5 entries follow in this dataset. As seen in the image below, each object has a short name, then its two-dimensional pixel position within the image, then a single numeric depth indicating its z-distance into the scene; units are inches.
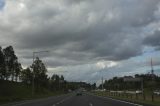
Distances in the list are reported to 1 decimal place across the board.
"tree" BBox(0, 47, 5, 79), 2285.9
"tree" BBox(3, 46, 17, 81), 2500.6
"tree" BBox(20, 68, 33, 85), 2801.8
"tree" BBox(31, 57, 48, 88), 2520.0
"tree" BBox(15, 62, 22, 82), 2708.8
